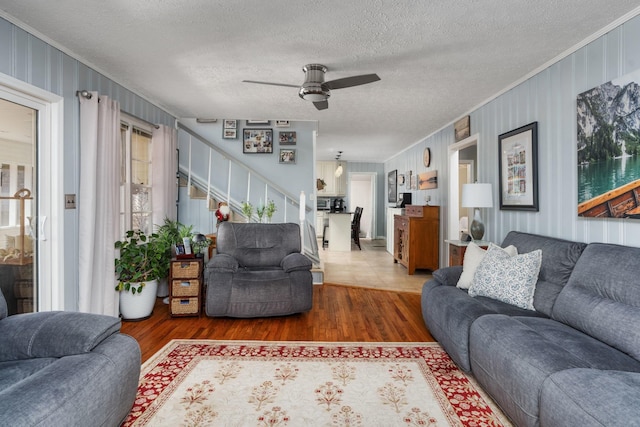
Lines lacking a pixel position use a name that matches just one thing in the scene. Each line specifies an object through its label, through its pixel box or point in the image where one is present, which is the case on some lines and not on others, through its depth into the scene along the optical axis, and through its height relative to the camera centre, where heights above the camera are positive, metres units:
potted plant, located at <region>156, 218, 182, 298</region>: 3.73 -0.32
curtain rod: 2.99 +1.03
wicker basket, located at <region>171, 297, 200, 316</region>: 3.53 -0.96
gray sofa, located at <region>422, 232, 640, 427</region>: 1.34 -0.67
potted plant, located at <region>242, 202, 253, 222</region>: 4.93 +0.04
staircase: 5.23 +0.36
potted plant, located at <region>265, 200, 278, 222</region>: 4.99 +0.04
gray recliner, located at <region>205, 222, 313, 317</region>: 3.39 -0.72
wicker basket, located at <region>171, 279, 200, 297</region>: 3.53 -0.77
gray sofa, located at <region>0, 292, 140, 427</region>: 1.20 -0.65
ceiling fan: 2.99 +1.12
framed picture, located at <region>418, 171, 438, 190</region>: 6.00 +0.60
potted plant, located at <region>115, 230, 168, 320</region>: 3.45 -0.63
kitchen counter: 8.22 -0.48
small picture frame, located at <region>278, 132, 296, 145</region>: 5.41 +1.17
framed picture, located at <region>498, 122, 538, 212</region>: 3.23 +0.46
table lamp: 3.71 +0.19
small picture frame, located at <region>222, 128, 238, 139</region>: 5.44 +1.25
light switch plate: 2.86 +0.09
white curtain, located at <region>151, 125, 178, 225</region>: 4.39 +0.50
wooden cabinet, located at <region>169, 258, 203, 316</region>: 3.53 -0.79
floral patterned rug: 1.88 -1.10
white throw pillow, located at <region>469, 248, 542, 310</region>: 2.48 -0.48
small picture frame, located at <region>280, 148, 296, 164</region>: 5.43 +0.89
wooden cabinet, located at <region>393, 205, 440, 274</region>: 5.67 -0.43
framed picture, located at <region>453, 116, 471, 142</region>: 4.66 +1.19
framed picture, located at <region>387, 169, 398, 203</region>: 8.86 +0.72
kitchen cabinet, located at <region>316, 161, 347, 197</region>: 10.02 +1.01
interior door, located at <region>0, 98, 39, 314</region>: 2.44 +0.04
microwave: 10.40 +0.27
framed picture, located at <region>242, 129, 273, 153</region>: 5.43 +1.13
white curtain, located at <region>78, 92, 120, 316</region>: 2.98 +0.09
